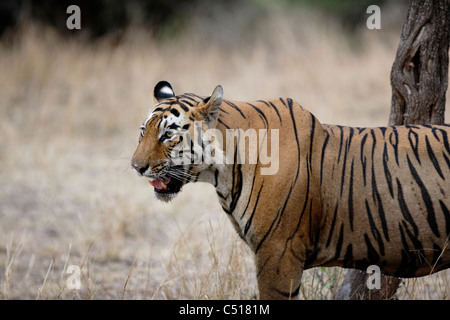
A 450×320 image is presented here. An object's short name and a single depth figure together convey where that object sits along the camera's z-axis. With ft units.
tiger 19.99
